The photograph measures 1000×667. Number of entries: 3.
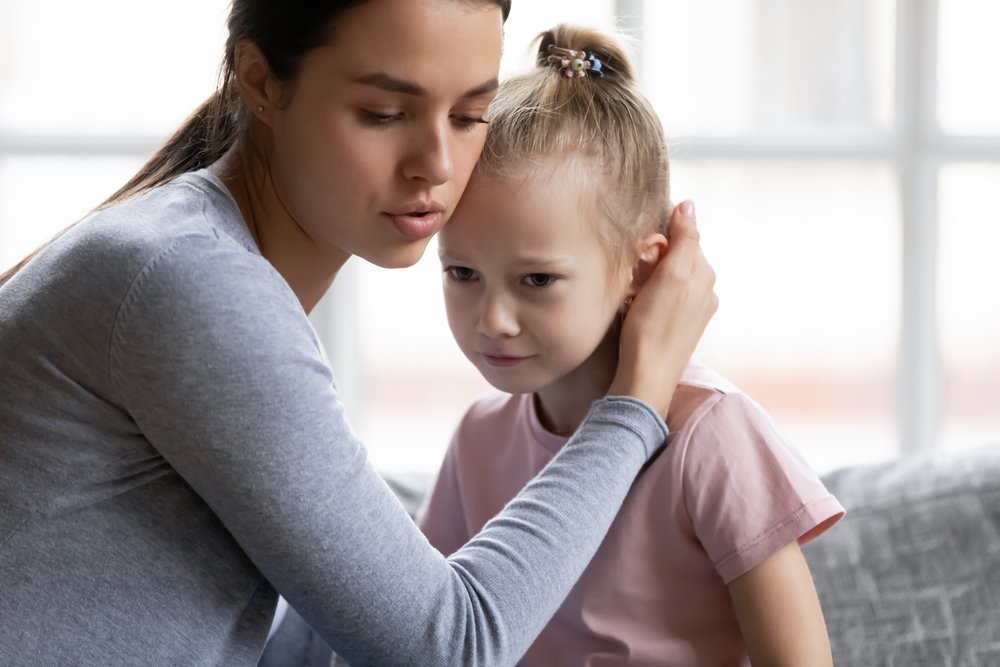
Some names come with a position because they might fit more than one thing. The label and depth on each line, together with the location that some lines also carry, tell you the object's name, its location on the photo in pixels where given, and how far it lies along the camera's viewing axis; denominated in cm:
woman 175
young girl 190
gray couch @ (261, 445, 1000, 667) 210
